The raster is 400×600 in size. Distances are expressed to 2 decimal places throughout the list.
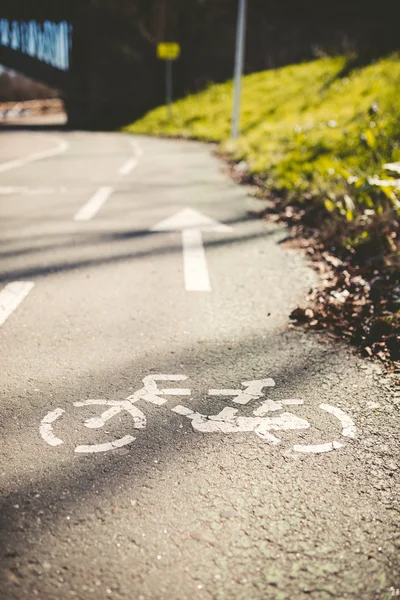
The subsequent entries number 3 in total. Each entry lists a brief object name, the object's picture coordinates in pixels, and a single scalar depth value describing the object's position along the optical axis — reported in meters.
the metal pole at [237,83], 14.40
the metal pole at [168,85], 24.39
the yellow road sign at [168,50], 24.80
